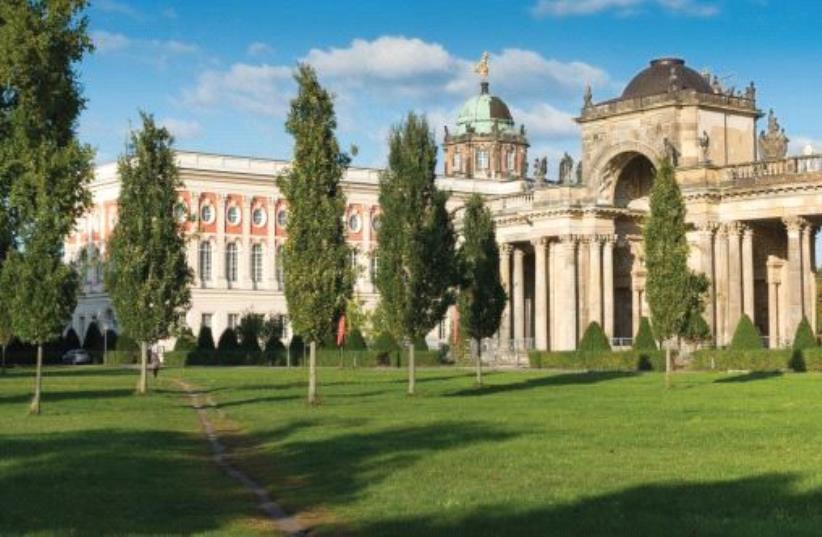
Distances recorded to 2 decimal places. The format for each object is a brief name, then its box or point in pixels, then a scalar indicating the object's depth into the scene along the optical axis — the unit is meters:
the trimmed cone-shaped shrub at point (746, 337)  60.41
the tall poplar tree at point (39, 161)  34.59
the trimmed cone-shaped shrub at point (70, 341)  99.31
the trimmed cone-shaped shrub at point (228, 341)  88.75
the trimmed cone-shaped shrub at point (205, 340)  88.53
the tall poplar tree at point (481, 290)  49.97
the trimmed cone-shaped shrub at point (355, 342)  82.89
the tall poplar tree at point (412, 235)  42.19
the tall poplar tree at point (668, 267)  46.41
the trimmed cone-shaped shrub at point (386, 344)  80.44
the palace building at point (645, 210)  67.38
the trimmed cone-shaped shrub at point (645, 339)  65.78
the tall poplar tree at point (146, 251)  42.09
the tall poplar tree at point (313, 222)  38.66
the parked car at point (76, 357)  92.88
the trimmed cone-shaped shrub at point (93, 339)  98.69
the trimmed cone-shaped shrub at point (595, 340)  67.75
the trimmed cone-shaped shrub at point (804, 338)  58.44
